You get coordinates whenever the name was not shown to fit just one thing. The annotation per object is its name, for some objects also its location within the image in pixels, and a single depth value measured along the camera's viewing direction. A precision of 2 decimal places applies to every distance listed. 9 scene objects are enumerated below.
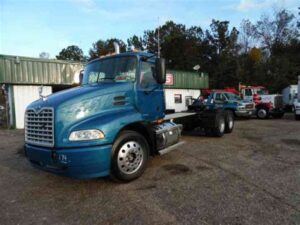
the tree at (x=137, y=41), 48.76
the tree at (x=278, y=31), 42.73
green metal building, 13.65
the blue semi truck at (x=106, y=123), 3.64
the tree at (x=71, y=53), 62.46
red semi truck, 16.28
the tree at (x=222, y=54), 38.24
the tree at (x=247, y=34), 46.68
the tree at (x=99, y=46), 51.11
